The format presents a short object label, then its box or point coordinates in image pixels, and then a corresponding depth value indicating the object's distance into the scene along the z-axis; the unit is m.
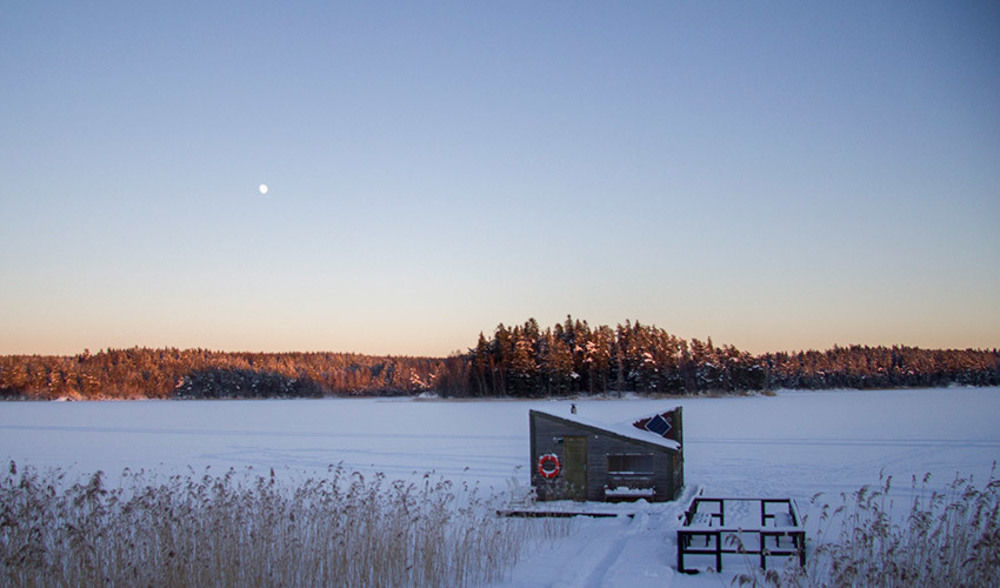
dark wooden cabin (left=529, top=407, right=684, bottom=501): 15.19
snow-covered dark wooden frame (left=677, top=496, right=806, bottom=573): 9.59
